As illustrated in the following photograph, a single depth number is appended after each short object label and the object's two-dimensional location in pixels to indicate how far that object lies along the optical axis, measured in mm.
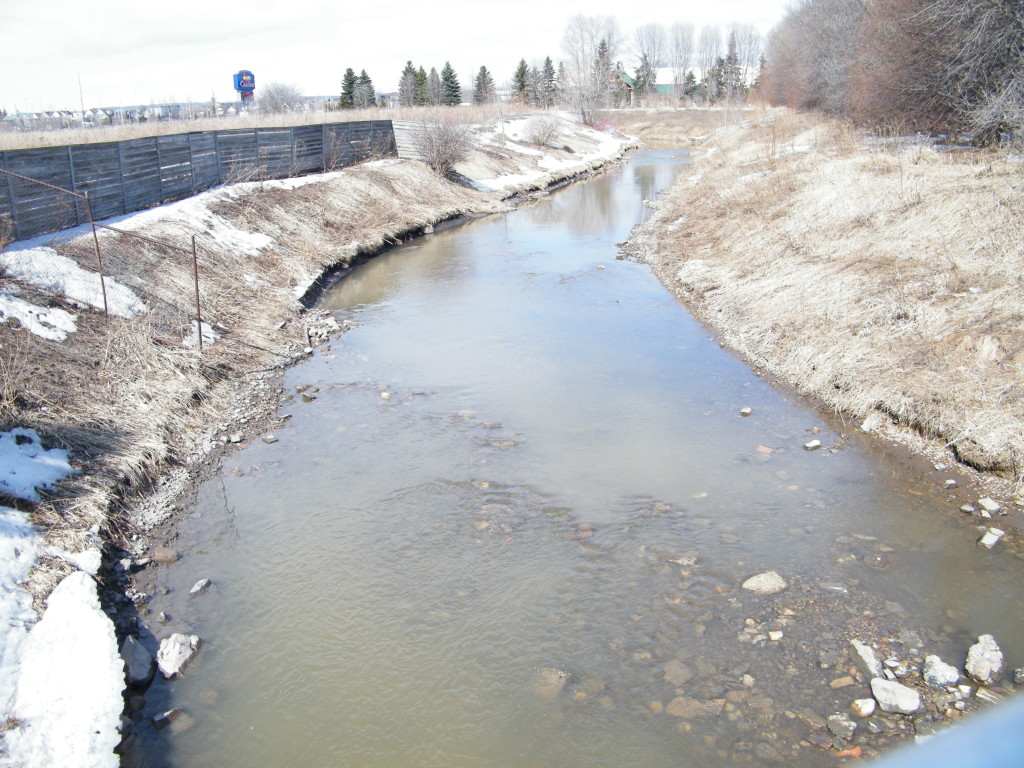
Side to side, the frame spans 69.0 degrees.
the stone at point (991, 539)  6684
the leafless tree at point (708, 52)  102125
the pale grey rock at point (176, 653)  5504
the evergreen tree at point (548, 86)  73438
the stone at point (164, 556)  6812
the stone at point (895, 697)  4898
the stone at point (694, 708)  5023
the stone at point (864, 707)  4918
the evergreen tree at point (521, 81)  79388
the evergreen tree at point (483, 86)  76312
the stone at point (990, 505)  7175
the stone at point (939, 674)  5074
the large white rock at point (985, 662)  5109
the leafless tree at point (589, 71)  62438
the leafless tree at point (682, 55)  102562
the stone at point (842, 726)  4781
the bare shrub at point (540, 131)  42500
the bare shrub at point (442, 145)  28395
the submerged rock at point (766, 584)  6172
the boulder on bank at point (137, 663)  5367
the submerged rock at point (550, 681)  5277
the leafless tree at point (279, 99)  54781
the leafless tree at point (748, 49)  103125
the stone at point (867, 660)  5250
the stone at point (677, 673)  5301
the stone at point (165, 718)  5066
